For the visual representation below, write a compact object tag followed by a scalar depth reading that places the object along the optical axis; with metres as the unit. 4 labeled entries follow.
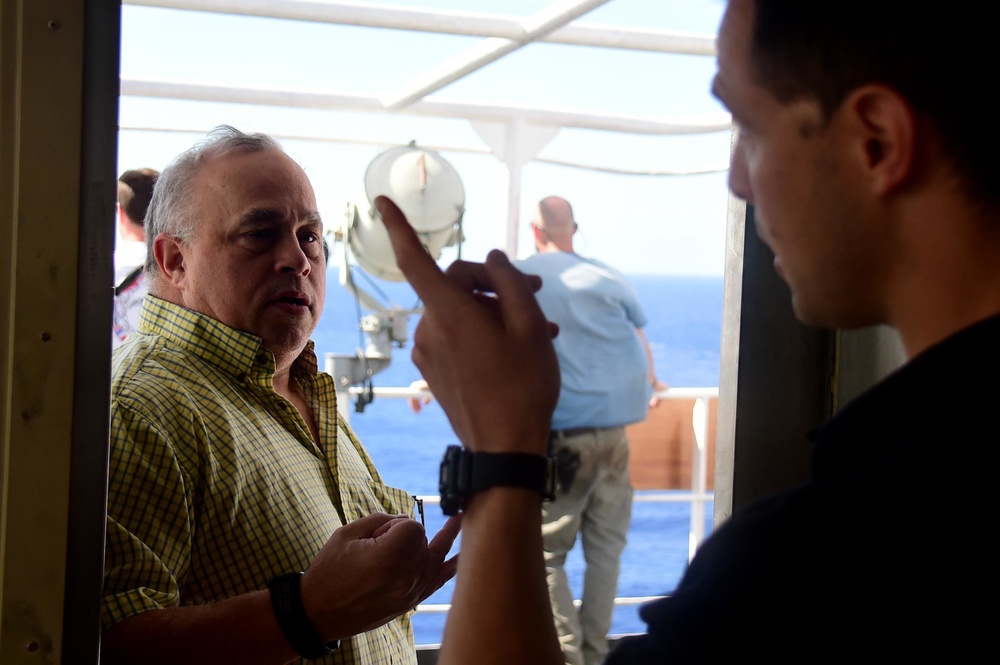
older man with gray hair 1.19
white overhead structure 3.74
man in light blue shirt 3.72
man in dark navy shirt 0.51
